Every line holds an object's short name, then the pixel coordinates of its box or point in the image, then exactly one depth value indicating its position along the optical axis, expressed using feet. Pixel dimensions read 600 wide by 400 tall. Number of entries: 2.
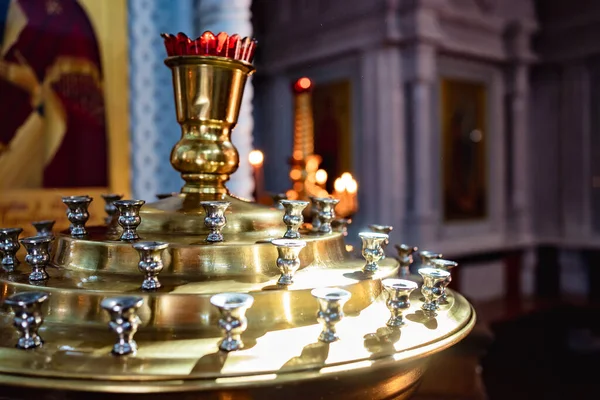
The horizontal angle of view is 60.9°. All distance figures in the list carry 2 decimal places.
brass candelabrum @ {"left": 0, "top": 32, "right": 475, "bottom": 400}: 2.52
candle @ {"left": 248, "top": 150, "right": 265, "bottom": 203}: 11.40
